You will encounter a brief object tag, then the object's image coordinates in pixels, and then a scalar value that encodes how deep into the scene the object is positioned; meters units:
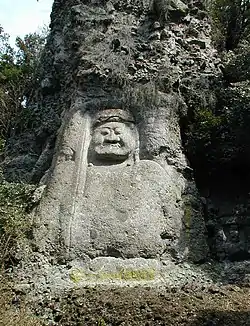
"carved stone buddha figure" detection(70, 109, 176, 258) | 11.38
